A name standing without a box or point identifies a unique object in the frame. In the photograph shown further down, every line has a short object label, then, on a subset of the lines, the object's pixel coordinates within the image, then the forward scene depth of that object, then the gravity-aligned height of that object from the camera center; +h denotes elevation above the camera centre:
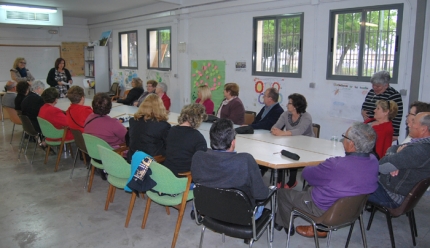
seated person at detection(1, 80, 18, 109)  6.40 -0.49
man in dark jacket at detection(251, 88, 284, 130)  4.50 -0.43
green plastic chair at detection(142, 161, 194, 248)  2.74 -0.89
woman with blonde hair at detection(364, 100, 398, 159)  3.62 -0.45
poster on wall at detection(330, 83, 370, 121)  5.15 -0.30
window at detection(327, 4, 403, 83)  4.81 +0.54
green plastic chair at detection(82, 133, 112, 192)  3.64 -0.73
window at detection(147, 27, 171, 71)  8.79 +0.68
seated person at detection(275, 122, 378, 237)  2.41 -0.65
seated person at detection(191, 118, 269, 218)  2.35 -0.60
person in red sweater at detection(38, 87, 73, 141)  5.07 -0.55
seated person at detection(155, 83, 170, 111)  6.21 -0.29
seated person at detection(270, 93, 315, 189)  4.13 -0.52
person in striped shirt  4.37 -0.15
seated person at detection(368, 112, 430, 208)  2.73 -0.67
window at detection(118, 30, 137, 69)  10.02 +0.72
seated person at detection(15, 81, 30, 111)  6.04 -0.33
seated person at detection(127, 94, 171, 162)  3.46 -0.52
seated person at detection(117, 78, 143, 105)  6.81 -0.35
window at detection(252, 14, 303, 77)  5.92 +0.55
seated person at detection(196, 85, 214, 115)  5.55 -0.34
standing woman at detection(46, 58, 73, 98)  7.60 -0.08
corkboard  11.38 +0.58
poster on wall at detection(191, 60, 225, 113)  7.30 +0.00
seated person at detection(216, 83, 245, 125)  5.08 -0.42
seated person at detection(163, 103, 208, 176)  3.04 -0.60
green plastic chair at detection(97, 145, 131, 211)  3.07 -0.81
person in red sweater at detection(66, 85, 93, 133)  4.72 -0.50
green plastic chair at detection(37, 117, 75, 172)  4.86 -0.82
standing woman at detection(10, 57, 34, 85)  7.96 +0.01
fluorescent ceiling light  8.40 +1.55
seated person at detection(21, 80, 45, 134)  5.50 -0.51
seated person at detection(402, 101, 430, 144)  3.69 -0.28
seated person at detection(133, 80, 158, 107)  6.48 -0.23
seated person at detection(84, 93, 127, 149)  4.01 -0.57
